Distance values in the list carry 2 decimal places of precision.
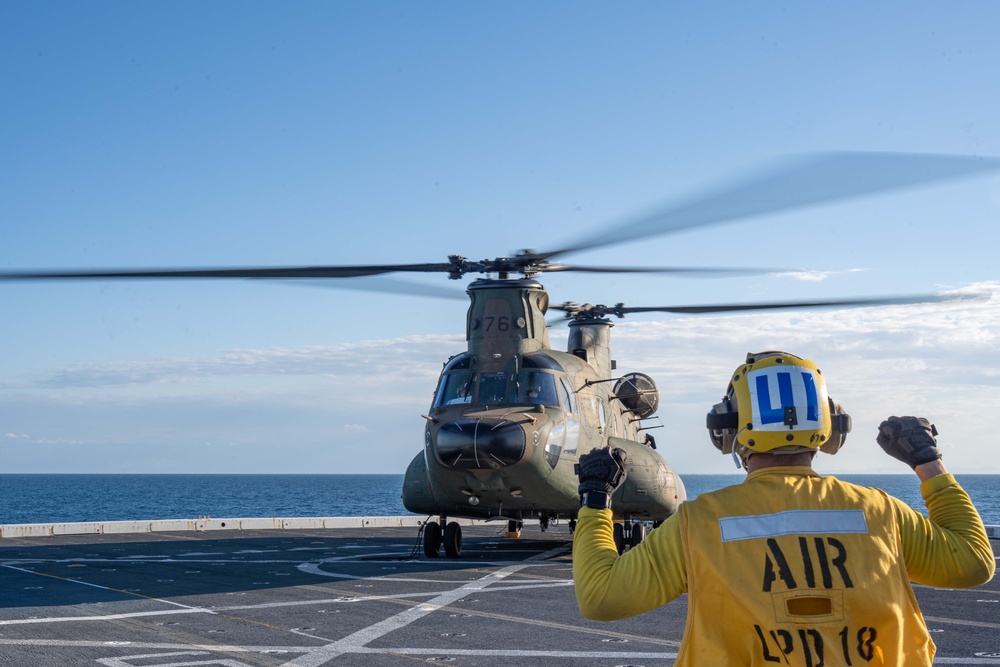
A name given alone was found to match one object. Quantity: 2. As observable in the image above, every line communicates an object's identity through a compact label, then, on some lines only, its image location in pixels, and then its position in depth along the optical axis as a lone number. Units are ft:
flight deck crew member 9.95
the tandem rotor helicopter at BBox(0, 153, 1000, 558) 54.08
